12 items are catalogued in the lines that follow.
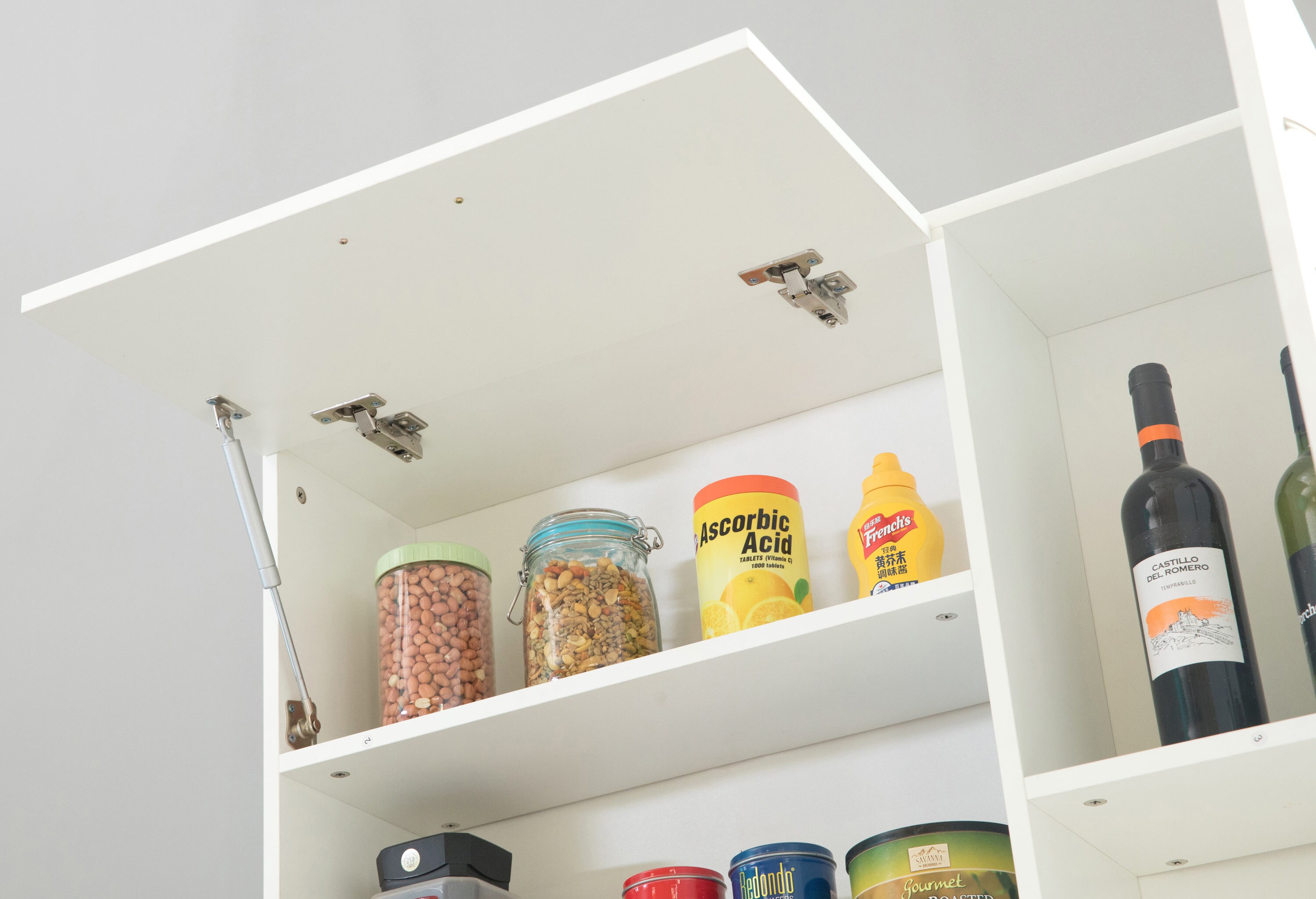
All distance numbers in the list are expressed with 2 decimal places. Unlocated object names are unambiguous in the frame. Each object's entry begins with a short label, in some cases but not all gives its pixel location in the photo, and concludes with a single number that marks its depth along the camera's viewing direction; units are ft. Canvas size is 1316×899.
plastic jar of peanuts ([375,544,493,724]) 4.38
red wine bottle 3.29
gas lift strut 4.35
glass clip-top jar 4.24
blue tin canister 3.83
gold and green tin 3.51
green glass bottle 3.37
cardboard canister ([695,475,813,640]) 4.10
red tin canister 4.00
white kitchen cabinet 3.50
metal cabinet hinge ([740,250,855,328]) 4.07
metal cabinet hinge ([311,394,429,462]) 4.55
